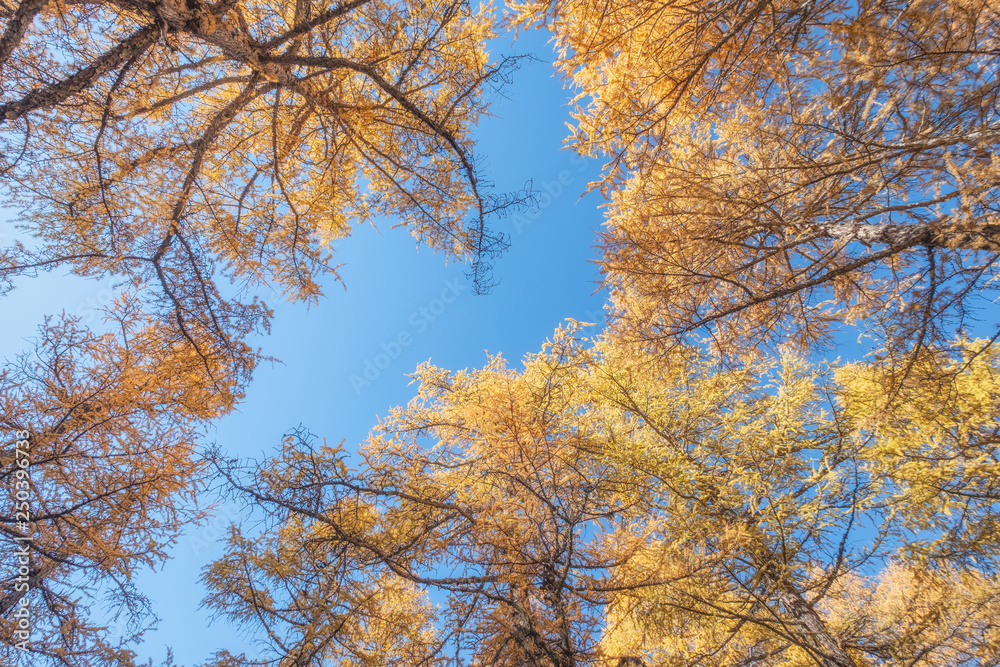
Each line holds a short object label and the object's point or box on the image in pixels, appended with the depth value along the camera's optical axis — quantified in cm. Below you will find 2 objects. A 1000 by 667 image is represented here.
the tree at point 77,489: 356
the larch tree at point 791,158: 230
